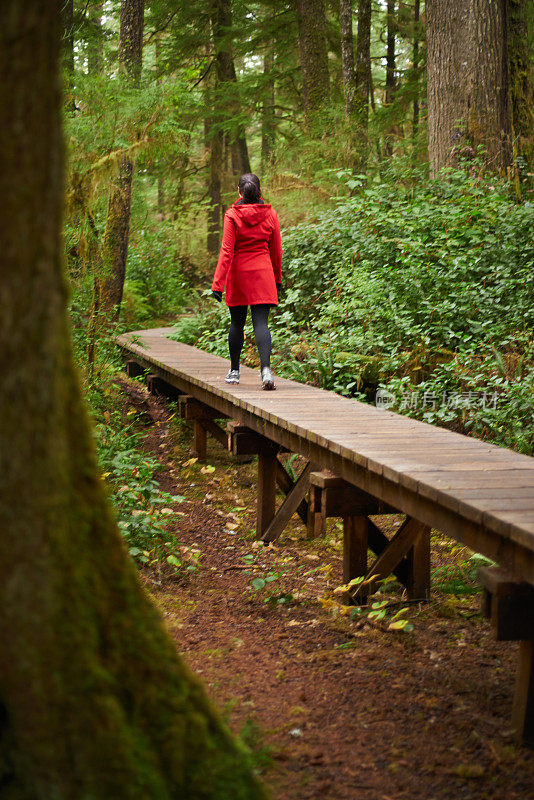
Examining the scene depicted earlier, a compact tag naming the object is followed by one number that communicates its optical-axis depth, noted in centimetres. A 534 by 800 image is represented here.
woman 772
